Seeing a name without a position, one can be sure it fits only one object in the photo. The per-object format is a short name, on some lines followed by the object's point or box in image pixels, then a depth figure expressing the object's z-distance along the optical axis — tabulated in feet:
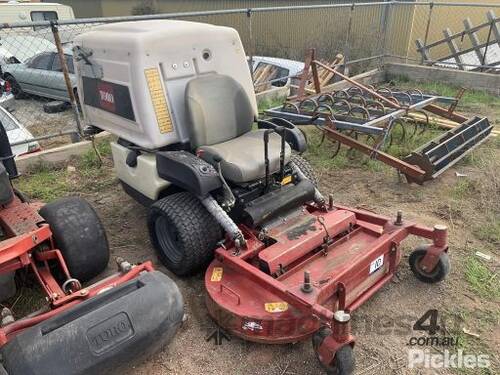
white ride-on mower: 8.75
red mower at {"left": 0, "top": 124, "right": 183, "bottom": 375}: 6.46
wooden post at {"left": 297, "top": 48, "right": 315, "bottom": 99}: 19.26
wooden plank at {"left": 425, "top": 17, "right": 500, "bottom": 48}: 29.68
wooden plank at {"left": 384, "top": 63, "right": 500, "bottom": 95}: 27.72
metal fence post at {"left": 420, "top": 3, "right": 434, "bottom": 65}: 31.89
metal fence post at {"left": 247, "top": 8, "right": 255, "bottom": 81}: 21.40
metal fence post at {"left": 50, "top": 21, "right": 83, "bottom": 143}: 15.58
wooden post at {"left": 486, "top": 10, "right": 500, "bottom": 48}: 29.91
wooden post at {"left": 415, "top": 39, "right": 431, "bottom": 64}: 31.96
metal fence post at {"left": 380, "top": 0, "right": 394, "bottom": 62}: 32.04
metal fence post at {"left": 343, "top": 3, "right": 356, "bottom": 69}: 28.88
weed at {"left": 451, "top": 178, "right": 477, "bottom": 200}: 15.02
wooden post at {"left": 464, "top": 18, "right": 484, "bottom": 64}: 30.79
